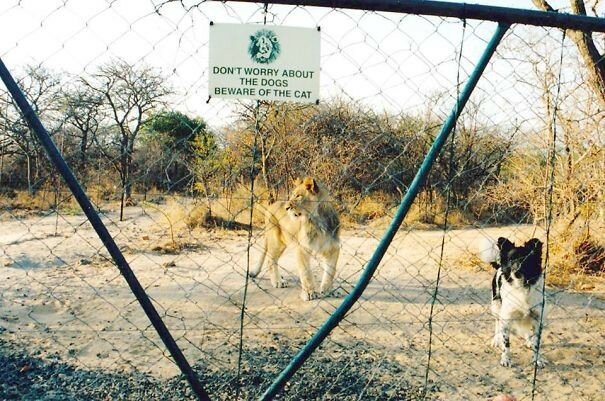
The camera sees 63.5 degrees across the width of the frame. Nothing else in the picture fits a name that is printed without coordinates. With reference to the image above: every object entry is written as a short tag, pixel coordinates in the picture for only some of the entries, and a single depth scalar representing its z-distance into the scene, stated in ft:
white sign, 6.17
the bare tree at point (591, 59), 20.26
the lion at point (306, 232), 19.95
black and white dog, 13.79
